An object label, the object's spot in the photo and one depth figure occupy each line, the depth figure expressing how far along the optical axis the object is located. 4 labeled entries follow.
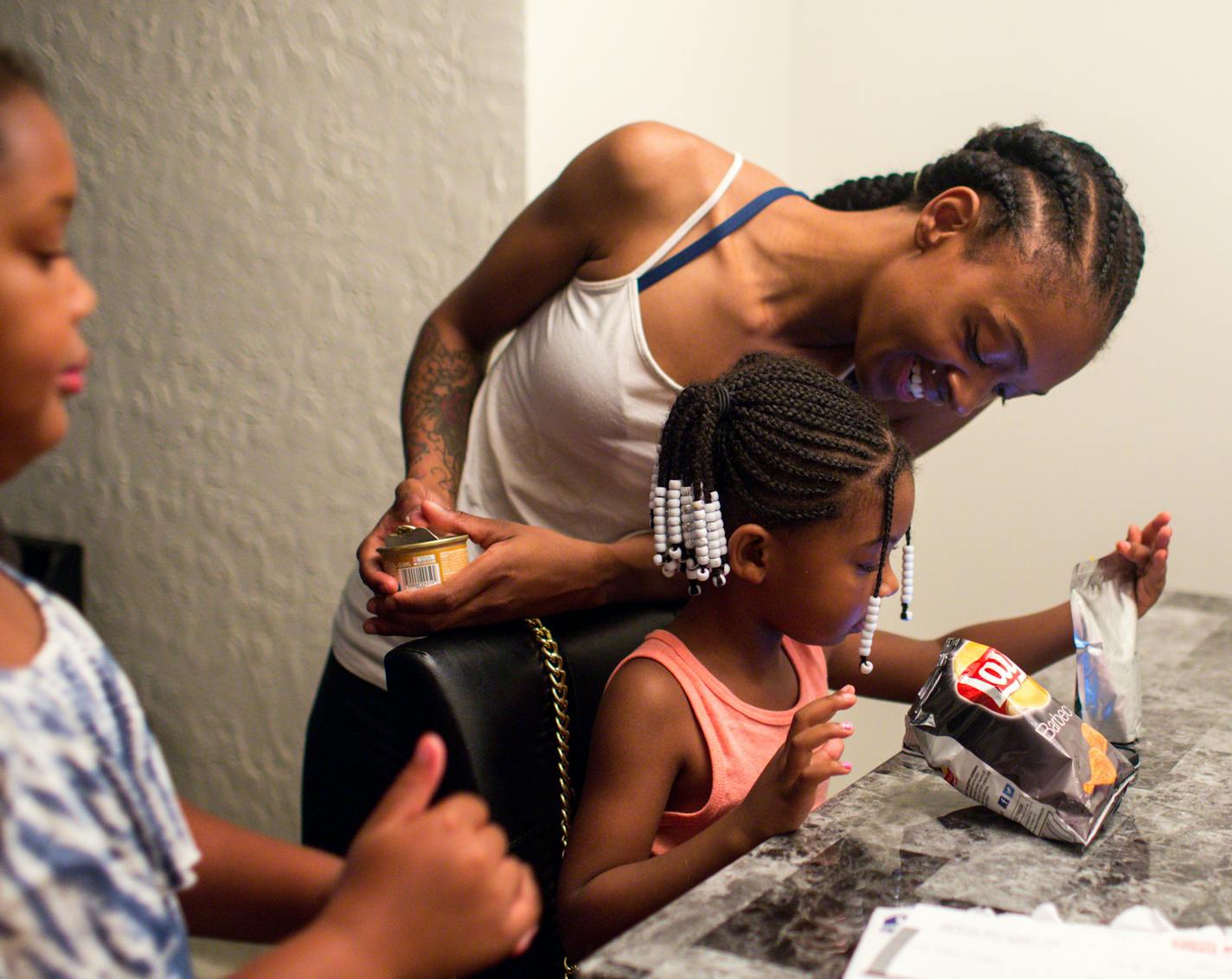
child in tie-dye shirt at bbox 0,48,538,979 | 0.51
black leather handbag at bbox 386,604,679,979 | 0.99
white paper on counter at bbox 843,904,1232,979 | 0.70
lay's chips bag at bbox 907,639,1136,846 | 0.93
